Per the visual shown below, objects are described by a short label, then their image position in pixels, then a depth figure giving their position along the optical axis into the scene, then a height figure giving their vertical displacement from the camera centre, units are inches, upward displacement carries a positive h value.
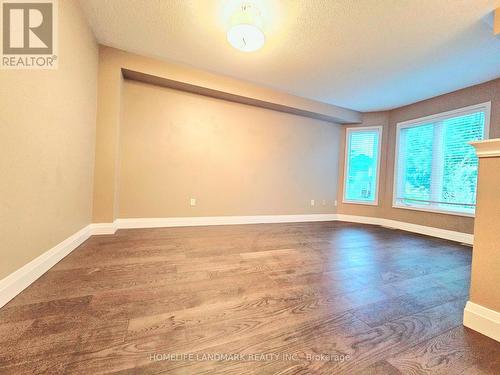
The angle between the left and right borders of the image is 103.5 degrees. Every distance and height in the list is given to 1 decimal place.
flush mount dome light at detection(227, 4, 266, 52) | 77.1 +61.3
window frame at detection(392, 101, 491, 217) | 121.3 +51.7
